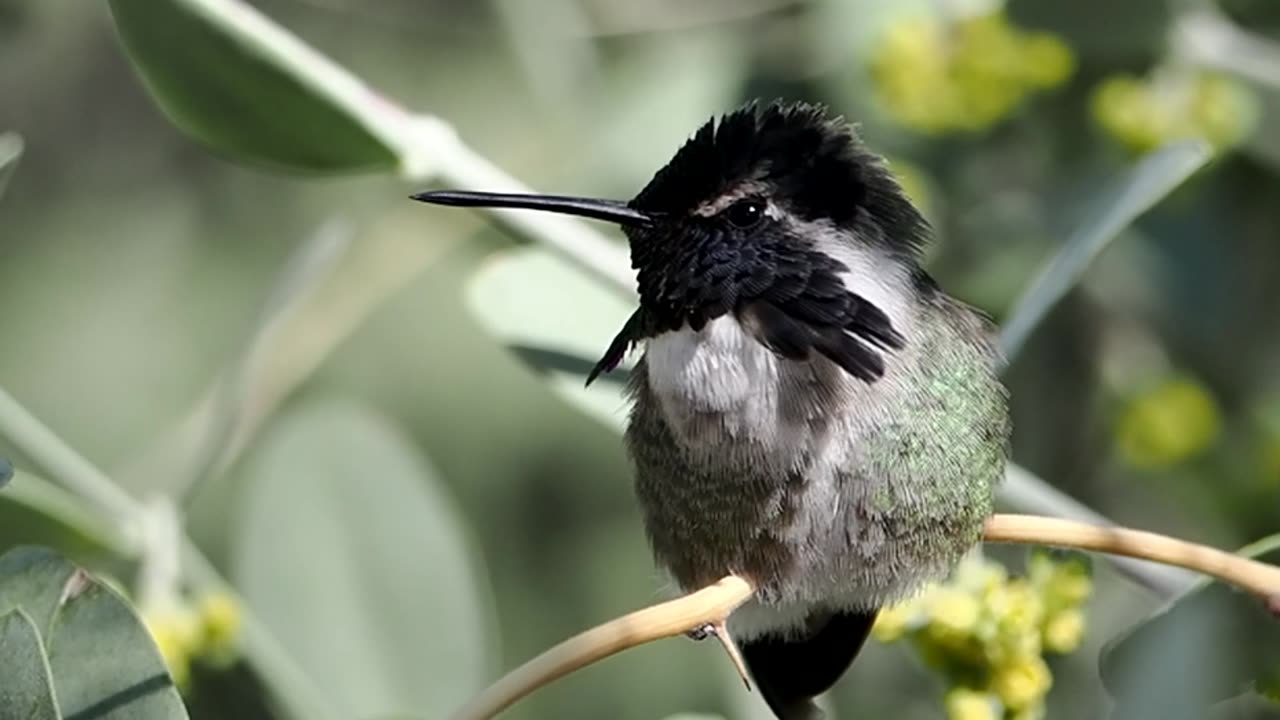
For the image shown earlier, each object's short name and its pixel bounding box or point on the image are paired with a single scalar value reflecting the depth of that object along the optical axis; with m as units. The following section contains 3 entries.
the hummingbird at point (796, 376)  1.53
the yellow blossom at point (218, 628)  1.58
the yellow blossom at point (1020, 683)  1.55
